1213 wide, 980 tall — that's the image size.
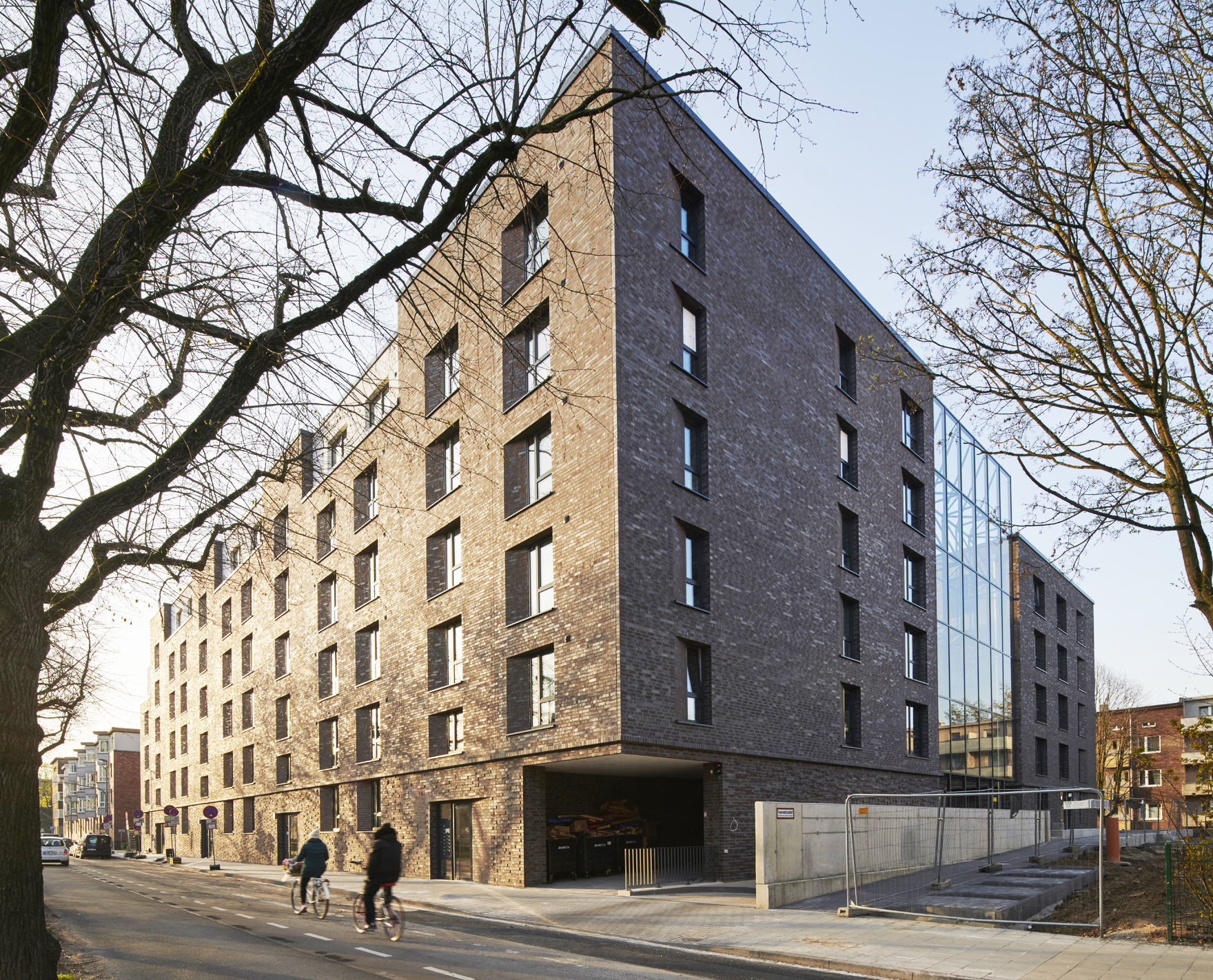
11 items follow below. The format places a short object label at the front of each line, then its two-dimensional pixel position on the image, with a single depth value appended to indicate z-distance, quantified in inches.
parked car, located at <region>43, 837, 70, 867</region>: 1785.4
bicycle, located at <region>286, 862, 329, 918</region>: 665.0
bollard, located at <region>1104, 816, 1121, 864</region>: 757.9
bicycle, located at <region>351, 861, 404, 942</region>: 533.0
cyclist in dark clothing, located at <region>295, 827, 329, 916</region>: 644.7
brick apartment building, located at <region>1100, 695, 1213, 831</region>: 1920.9
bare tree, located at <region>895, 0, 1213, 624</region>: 369.7
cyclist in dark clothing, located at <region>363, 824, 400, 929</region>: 525.3
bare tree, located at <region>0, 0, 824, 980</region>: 202.8
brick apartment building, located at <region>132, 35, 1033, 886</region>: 805.2
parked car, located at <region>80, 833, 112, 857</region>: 2341.3
